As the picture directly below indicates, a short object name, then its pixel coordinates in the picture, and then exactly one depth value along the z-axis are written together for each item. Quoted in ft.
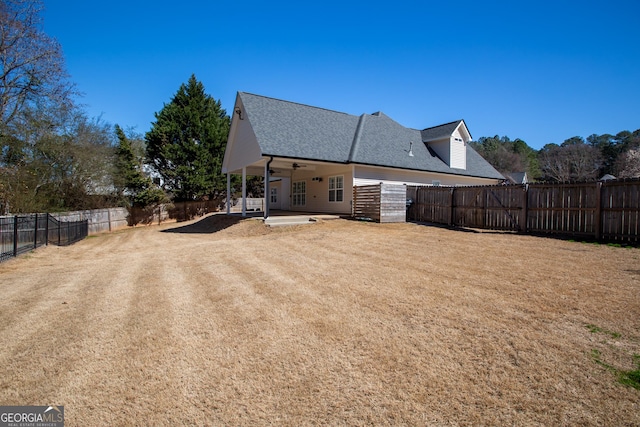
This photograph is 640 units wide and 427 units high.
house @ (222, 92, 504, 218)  52.54
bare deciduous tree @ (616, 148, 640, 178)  106.42
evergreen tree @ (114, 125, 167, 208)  76.48
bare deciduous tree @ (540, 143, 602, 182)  150.92
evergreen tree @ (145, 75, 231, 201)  84.53
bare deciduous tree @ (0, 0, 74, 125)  48.91
